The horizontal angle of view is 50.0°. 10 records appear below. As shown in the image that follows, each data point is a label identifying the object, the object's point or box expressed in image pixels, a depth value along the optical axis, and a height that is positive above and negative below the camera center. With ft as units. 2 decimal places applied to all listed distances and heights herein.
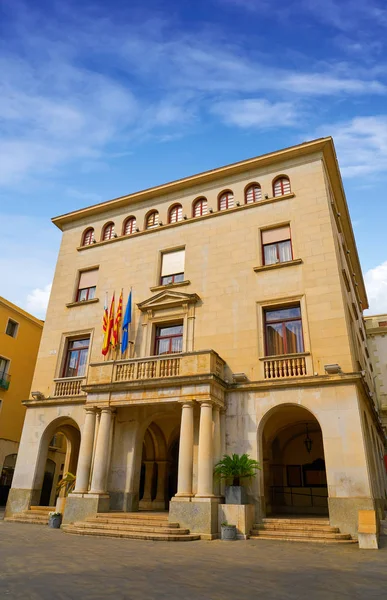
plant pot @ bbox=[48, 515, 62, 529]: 50.50 -1.93
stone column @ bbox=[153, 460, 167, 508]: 66.23 +3.34
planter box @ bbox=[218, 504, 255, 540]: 42.75 -0.73
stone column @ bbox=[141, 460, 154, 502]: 66.69 +3.78
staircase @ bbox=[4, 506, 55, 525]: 55.36 -1.52
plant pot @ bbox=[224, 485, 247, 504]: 44.96 +1.45
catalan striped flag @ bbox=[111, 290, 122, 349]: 63.61 +25.05
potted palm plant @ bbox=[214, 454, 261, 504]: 45.24 +3.68
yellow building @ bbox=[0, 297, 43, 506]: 94.68 +28.43
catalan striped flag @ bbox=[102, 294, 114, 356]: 63.11 +23.73
